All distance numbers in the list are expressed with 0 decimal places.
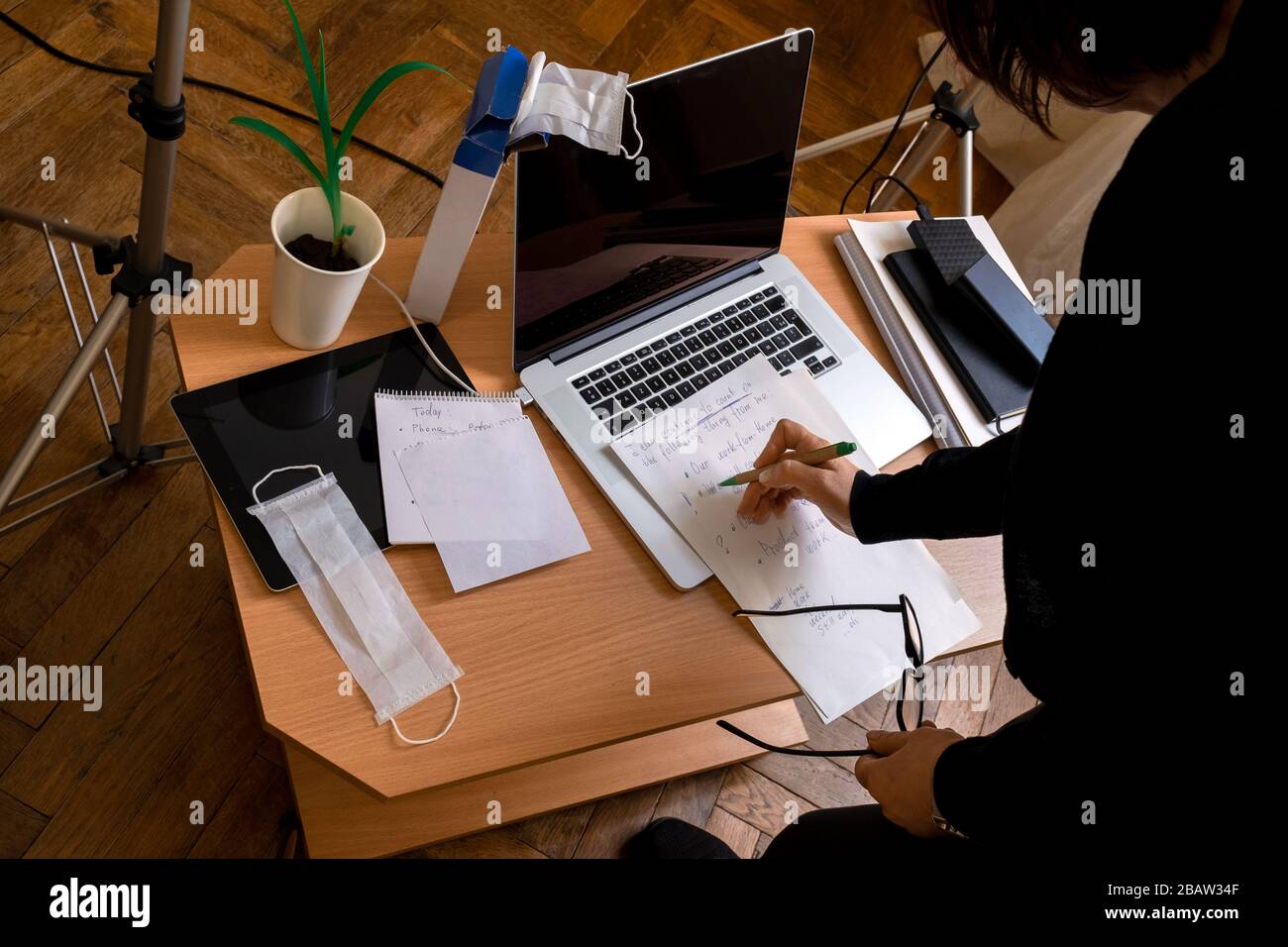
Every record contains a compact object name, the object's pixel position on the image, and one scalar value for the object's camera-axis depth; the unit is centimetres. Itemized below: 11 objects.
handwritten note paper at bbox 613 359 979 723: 110
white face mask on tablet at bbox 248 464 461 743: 99
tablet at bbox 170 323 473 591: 105
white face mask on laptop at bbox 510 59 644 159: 98
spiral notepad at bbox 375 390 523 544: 106
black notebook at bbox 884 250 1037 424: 131
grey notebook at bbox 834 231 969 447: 129
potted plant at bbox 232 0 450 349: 105
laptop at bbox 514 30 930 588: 106
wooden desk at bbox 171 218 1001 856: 97
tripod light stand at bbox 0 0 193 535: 103
